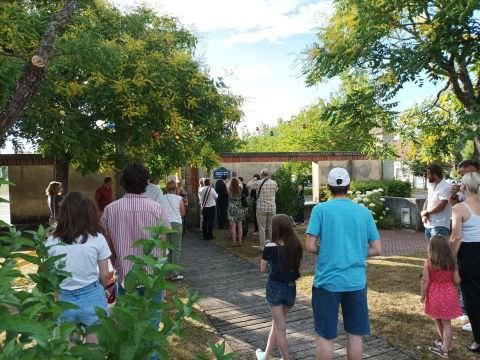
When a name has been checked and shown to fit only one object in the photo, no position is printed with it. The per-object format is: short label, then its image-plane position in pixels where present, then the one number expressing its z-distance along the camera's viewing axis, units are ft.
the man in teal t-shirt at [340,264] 10.93
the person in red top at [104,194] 38.50
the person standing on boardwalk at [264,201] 31.00
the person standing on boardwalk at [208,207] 37.93
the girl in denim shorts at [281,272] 13.14
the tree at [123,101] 22.72
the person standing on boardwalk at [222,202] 42.47
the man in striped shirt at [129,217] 11.73
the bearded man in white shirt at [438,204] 19.19
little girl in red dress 14.23
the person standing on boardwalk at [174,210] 23.44
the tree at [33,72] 12.60
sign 48.24
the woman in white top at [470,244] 14.05
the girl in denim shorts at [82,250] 10.56
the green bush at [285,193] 41.34
